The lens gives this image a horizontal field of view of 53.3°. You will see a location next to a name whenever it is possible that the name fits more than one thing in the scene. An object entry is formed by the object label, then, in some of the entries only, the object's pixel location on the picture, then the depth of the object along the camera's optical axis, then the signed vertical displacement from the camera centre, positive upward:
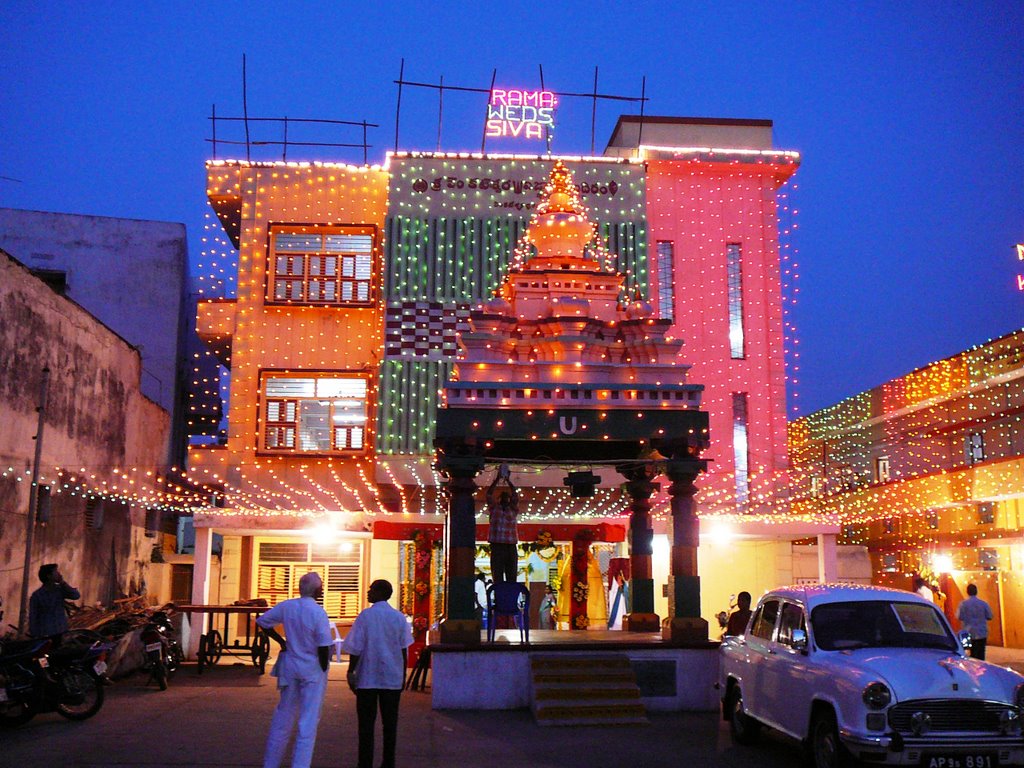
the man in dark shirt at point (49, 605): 12.55 -0.68
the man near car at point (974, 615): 15.77 -0.90
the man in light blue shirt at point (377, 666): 8.56 -0.95
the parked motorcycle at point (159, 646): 15.75 -1.52
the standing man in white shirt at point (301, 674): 8.14 -0.99
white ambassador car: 8.14 -1.09
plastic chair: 14.22 -0.69
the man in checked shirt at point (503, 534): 15.52 +0.28
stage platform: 13.42 -1.56
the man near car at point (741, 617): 14.09 -0.85
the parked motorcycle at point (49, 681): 11.59 -1.51
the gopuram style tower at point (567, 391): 13.74 +2.18
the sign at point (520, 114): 26.30 +11.25
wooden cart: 18.27 -1.74
